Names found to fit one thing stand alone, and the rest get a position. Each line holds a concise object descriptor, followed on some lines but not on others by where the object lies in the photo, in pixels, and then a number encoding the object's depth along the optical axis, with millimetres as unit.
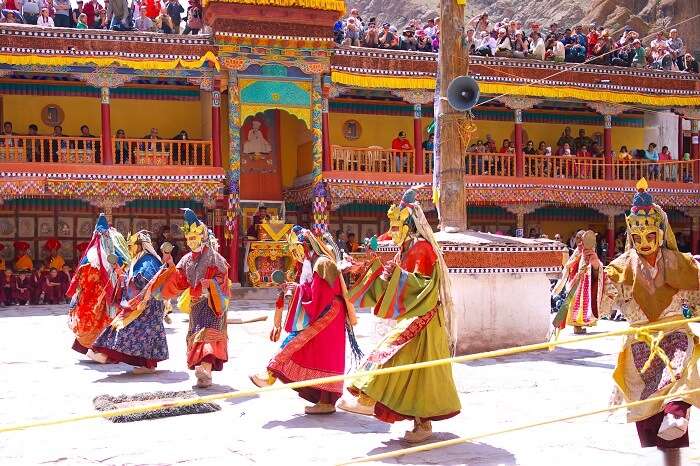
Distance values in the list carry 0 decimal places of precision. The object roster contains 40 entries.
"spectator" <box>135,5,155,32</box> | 19328
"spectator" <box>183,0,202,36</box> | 19828
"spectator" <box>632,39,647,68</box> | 22906
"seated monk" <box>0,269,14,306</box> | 17188
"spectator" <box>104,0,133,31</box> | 18953
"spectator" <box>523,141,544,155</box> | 22594
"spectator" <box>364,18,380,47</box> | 20797
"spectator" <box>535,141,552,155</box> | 22688
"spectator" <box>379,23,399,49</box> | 20906
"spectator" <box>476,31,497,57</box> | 21281
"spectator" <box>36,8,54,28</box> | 18578
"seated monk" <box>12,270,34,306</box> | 17438
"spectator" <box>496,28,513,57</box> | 21656
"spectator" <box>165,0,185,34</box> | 19672
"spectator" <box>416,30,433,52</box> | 21109
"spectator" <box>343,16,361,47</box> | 20578
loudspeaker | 9992
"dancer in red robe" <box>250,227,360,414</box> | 6492
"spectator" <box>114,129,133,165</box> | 18469
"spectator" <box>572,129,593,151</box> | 23906
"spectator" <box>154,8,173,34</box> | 19344
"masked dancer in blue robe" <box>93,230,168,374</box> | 8637
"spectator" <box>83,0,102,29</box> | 19438
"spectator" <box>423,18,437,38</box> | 21569
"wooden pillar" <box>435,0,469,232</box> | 10508
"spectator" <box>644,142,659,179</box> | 23422
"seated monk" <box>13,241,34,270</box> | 18500
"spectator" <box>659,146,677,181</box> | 23422
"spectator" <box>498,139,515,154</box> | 22312
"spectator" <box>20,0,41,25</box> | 18500
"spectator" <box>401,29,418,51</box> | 20938
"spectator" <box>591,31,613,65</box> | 22406
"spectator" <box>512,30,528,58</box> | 21844
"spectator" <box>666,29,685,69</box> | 23688
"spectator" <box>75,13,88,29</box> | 18777
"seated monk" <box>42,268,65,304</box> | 17609
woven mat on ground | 6621
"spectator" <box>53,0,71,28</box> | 18766
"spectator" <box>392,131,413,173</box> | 20578
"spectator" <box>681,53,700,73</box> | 23688
